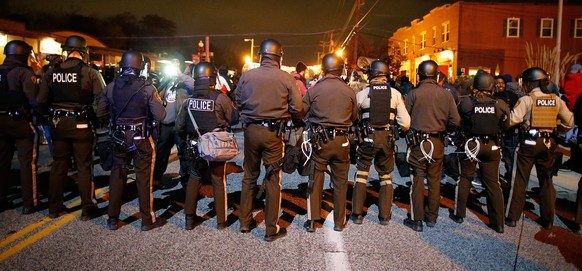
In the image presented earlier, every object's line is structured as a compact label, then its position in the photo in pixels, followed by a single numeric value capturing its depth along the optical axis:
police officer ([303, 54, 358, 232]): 5.29
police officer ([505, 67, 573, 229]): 5.63
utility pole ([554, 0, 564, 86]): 18.27
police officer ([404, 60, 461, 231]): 5.63
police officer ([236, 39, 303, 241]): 5.04
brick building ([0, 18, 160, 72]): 19.92
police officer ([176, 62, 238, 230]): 5.26
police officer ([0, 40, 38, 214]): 5.83
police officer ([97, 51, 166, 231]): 5.33
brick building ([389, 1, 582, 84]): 33.91
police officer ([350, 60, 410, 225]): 5.58
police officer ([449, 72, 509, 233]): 5.61
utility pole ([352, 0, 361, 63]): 27.83
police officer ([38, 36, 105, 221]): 5.62
